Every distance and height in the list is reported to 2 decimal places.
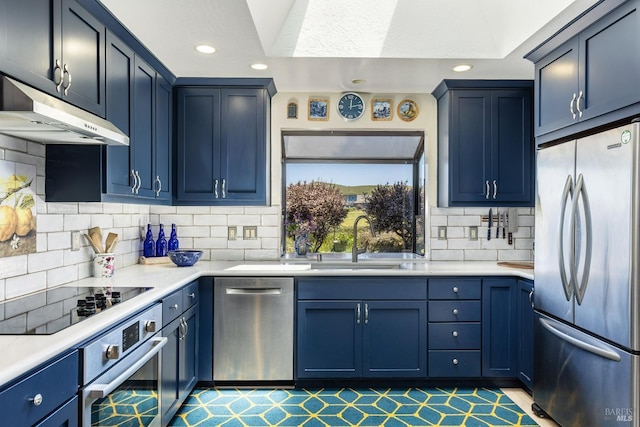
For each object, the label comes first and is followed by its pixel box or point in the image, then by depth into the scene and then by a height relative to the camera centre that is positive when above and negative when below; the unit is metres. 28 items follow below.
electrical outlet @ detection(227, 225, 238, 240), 3.58 -0.17
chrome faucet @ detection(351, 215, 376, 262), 3.43 -0.25
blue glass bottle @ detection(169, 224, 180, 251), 3.45 -0.24
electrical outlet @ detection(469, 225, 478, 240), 3.62 -0.16
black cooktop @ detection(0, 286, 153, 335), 1.49 -0.41
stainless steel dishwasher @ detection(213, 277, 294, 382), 2.94 -0.83
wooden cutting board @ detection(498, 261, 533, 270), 3.24 -0.41
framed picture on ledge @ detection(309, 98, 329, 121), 3.64 +0.91
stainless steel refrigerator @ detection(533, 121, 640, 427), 1.81 -0.33
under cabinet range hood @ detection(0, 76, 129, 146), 1.42 +0.36
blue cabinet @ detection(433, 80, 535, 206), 3.31 +0.56
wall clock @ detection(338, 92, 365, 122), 3.61 +0.93
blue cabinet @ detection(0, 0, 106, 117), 1.50 +0.68
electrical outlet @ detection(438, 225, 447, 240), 3.65 -0.17
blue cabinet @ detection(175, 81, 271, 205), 3.28 +0.53
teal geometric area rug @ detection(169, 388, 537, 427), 2.50 -1.27
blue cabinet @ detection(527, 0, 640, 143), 1.86 +0.73
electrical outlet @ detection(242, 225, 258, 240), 3.58 -0.17
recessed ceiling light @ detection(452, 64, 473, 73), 2.95 +1.05
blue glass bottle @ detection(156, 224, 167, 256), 3.39 -0.27
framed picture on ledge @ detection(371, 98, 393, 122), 3.64 +0.92
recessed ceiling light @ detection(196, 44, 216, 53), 2.62 +1.05
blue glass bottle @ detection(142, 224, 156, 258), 3.34 -0.28
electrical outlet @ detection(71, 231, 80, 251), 2.42 -0.17
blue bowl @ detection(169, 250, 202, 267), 3.05 -0.33
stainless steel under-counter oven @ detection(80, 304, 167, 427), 1.47 -0.65
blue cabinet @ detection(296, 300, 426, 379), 2.96 -0.93
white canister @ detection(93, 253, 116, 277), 2.54 -0.33
